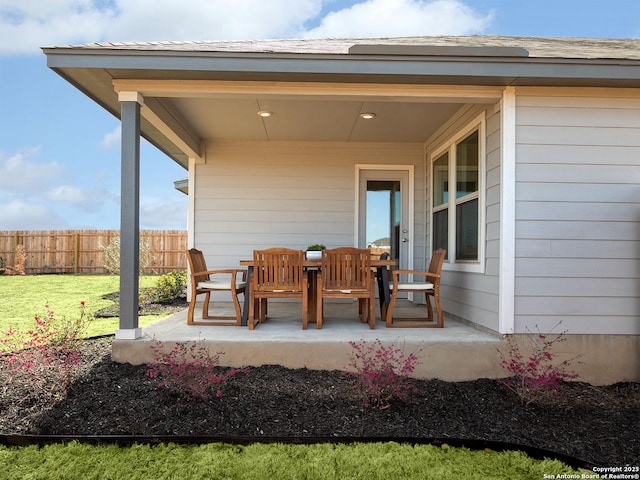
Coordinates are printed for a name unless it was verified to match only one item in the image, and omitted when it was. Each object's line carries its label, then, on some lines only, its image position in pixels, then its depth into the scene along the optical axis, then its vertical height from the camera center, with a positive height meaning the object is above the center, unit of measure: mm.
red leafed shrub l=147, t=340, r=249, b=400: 3346 -1009
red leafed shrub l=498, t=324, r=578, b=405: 3613 -1012
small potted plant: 5355 -149
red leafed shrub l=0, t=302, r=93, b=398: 3562 -1026
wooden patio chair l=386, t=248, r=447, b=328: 4719 -480
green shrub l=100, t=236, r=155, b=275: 12508 -408
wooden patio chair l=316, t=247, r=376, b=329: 4617 -354
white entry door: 6961 +469
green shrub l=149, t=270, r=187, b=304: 8641 -958
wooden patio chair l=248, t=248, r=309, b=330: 4633 -334
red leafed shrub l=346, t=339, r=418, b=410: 3318 -1011
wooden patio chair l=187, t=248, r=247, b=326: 4898 -519
